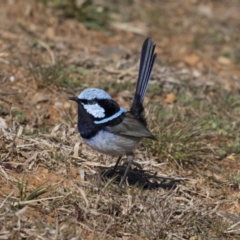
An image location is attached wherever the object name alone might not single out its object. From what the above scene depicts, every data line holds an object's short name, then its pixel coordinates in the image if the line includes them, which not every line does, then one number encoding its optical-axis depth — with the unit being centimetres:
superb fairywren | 977
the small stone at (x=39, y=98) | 1290
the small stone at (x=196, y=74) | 1563
